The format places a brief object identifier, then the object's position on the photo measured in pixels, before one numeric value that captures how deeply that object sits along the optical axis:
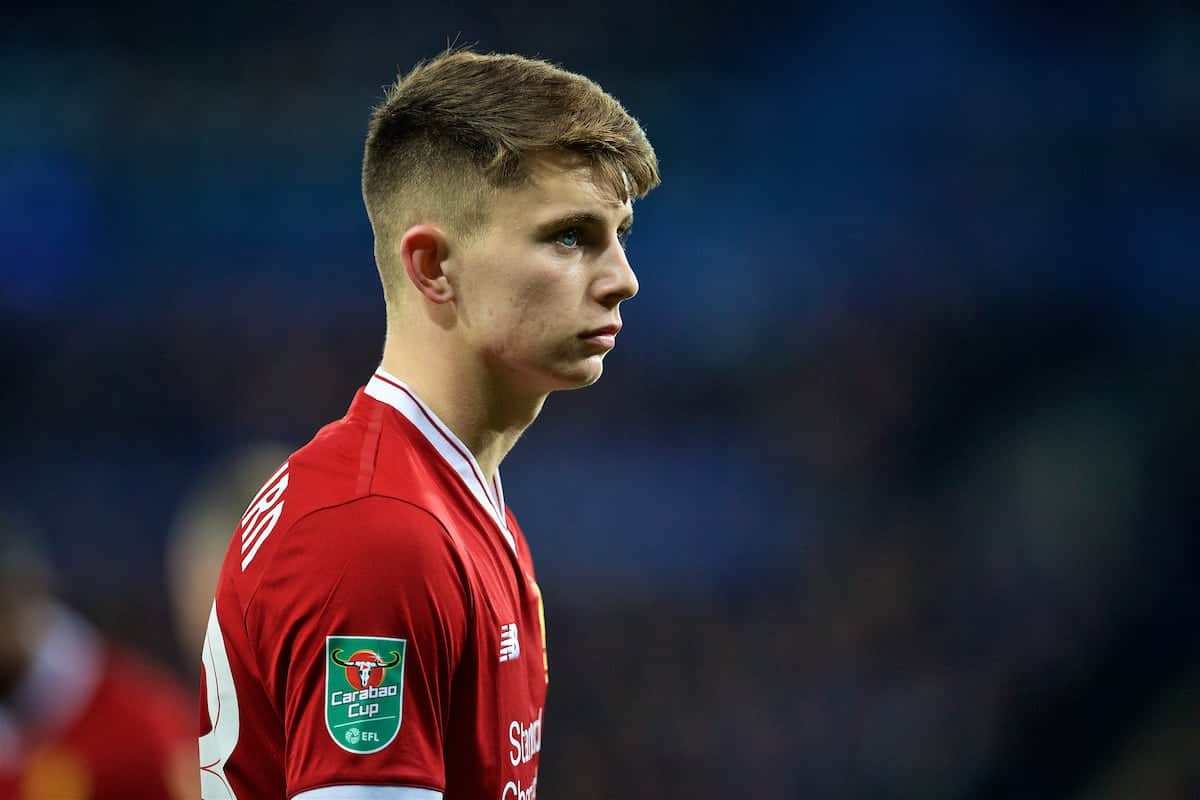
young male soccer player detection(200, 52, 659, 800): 9.14
